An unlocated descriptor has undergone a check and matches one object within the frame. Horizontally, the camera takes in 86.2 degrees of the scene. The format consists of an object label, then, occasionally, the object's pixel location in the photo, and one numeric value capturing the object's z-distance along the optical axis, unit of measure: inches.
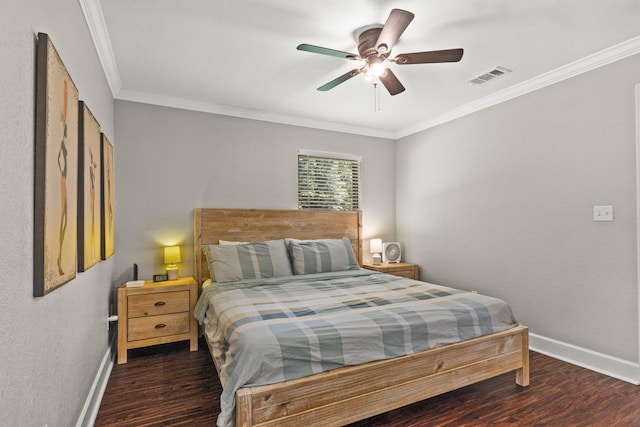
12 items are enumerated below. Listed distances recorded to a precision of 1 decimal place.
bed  66.2
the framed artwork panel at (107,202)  99.6
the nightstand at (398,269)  169.0
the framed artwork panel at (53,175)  46.9
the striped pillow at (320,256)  141.2
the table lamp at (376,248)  178.1
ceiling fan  77.7
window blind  172.1
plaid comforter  68.4
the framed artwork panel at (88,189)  70.5
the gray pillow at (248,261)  127.8
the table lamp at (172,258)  132.6
